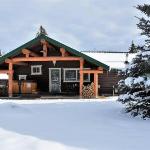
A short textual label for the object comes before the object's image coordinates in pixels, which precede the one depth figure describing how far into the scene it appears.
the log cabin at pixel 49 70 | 30.06
